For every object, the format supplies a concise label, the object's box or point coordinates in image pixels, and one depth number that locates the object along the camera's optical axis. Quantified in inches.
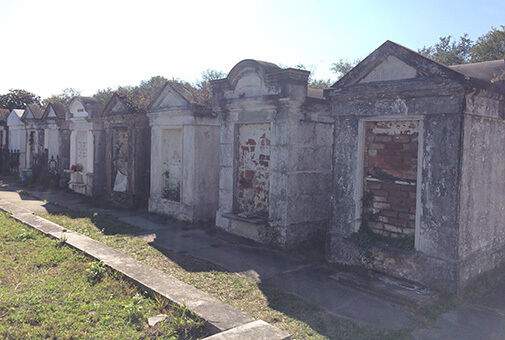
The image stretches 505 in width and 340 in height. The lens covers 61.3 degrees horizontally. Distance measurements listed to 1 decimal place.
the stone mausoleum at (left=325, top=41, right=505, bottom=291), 196.4
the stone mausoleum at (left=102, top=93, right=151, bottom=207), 433.4
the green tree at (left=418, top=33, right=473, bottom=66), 530.6
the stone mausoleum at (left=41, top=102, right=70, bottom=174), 588.1
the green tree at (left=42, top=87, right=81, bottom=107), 1093.1
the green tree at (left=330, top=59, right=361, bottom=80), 832.8
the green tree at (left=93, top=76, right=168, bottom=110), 865.9
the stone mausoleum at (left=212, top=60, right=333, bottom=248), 279.1
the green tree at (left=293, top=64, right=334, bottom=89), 620.5
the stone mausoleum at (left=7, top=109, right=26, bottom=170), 694.5
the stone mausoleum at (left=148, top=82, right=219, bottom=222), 358.0
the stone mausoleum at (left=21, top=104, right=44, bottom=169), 636.1
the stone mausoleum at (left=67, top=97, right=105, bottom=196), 497.0
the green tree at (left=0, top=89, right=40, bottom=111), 1061.1
